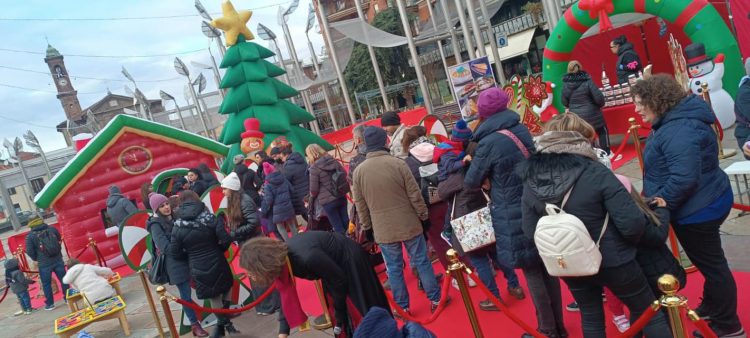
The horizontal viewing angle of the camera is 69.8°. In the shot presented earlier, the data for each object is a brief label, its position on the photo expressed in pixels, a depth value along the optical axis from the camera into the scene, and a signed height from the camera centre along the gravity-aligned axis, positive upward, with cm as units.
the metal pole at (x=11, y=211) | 2822 +71
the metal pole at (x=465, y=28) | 1199 +132
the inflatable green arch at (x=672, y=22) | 817 +21
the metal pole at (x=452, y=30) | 1274 +147
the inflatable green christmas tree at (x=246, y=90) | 1351 +156
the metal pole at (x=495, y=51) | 1180 +64
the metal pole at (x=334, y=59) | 1469 +206
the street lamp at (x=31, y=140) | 2628 +367
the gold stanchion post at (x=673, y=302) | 215 -105
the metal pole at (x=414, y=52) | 1283 +123
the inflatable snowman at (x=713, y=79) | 796 -85
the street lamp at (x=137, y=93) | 2530 +432
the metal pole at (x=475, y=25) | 1169 +130
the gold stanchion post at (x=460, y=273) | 326 -105
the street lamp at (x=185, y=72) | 2405 +436
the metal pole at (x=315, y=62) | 2062 +269
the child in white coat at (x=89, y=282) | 679 -98
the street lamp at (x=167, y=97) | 2643 +384
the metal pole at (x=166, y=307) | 423 -97
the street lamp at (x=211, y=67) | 2371 +413
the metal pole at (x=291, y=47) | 2031 +343
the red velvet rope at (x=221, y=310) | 437 -118
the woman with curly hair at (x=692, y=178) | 283 -79
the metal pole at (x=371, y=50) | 1510 +206
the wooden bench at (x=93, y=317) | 613 -130
